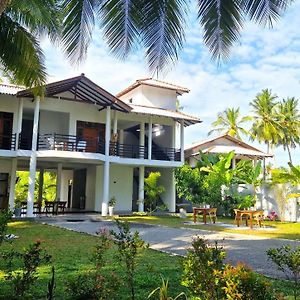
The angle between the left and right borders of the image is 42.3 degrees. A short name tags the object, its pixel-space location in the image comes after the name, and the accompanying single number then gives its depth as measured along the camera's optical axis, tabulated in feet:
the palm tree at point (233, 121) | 137.55
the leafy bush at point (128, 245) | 13.85
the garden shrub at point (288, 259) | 12.16
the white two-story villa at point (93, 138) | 65.77
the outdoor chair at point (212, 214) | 55.32
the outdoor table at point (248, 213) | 48.92
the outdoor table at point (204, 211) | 54.75
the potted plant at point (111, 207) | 67.66
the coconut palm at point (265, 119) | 134.26
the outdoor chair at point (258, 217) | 49.88
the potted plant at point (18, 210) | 61.44
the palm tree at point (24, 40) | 28.22
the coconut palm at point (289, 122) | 138.82
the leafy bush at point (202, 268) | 10.12
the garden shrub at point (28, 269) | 13.00
